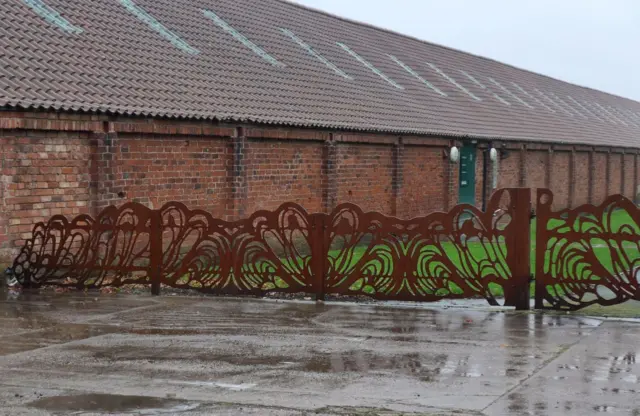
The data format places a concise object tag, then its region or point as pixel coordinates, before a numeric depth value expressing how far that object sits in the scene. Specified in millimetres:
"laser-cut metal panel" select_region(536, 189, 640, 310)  11055
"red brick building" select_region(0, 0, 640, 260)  14336
